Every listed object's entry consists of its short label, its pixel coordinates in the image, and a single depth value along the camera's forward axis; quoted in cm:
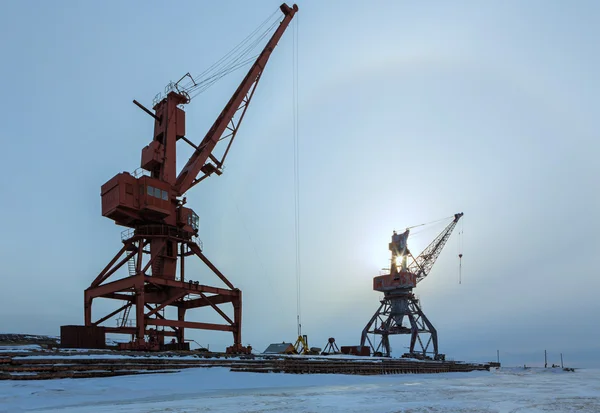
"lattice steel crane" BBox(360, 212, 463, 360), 7775
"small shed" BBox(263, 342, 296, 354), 5175
